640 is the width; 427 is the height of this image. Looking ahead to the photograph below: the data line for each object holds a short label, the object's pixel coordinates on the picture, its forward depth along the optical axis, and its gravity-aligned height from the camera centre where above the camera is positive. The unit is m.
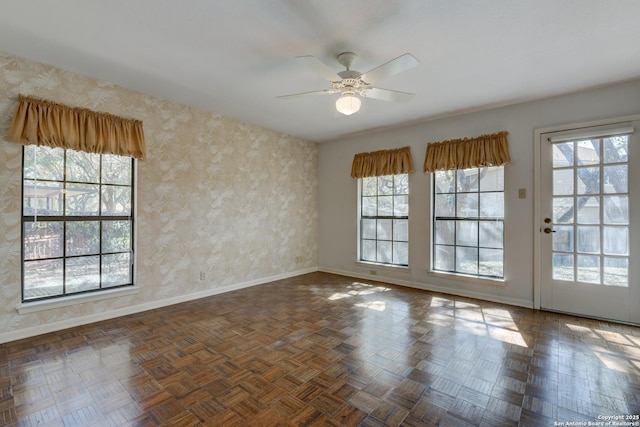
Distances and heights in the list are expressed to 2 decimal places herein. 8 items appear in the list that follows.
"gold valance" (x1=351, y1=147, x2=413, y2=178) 4.84 +0.90
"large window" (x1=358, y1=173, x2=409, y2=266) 5.04 -0.06
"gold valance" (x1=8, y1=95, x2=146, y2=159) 2.83 +0.88
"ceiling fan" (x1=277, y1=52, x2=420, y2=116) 2.29 +1.16
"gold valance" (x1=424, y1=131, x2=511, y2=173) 3.97 +0.89
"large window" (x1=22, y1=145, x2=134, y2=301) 2.97 -0.09
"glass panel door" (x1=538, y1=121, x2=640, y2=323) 3.23 -0.05
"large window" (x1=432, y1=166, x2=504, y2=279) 4.12 -0.08
